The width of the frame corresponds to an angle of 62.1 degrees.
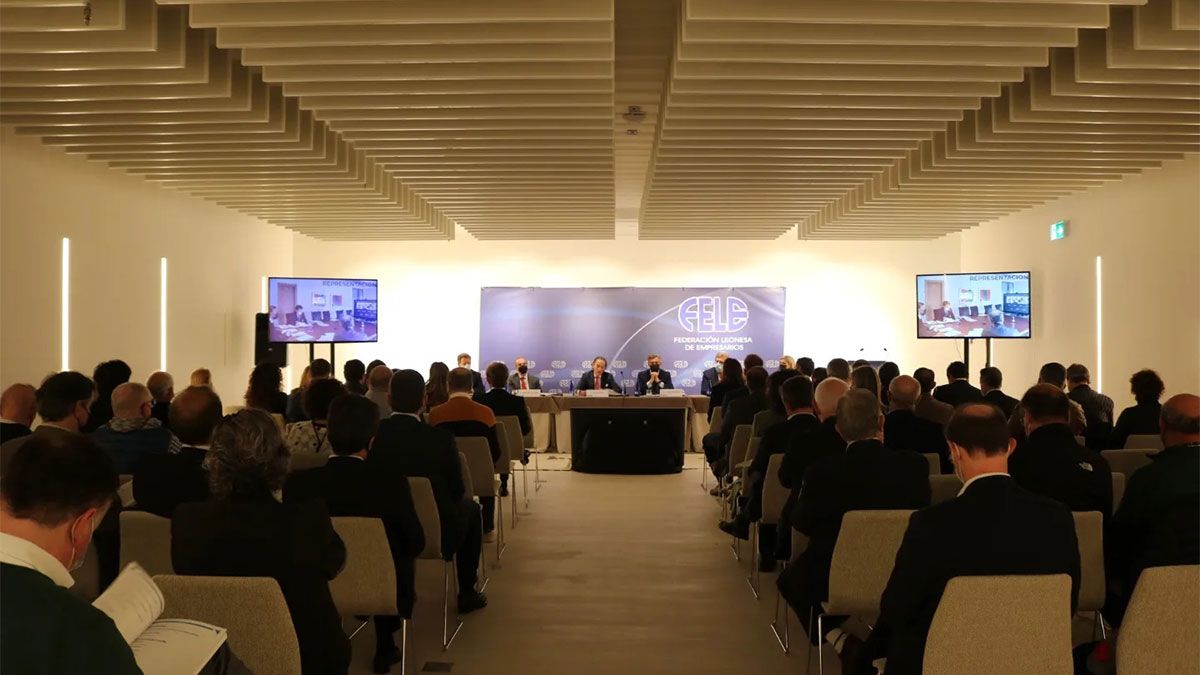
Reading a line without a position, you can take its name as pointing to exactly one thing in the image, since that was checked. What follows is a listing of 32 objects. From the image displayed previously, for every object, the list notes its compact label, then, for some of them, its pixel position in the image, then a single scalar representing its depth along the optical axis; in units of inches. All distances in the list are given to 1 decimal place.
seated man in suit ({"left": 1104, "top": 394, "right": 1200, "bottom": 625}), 121.0
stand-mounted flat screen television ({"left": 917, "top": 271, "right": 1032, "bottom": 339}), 456.4
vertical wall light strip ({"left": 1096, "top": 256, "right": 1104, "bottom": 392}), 407.8
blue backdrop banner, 594.5
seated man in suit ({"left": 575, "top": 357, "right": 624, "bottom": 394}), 463.2
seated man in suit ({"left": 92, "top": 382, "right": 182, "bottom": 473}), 179.2
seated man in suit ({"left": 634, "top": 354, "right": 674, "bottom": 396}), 457.1
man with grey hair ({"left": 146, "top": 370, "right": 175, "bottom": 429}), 257.6
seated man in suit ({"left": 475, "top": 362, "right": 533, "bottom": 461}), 324.5
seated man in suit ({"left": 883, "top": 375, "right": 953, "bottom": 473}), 221.9
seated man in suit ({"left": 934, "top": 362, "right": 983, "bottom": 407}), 287.2
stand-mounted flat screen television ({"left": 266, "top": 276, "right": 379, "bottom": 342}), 477.7
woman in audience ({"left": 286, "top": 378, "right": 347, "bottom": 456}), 191.9
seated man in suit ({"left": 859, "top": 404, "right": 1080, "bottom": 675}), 103.5
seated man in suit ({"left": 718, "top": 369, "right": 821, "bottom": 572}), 211.5
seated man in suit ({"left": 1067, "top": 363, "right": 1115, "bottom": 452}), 248.7
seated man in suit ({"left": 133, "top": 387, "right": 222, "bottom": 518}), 142.7
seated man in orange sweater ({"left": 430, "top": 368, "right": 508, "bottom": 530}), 255.5
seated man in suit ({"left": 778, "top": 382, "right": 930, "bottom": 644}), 147.9
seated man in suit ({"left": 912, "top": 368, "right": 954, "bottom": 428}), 252.1
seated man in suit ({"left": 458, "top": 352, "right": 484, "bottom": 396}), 425.4
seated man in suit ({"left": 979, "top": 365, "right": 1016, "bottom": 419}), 273.9
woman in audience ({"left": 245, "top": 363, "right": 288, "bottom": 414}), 232.1
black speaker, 497.7
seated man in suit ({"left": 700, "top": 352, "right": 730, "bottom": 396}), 463.6
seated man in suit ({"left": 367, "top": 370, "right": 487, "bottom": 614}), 182.7
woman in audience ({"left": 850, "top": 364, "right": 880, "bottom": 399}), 233.1
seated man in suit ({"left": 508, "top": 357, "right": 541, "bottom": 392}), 481.1
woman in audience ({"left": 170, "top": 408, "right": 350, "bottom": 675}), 108.7
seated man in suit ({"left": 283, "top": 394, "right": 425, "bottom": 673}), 145.9
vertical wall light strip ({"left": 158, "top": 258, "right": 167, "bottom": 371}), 409.4
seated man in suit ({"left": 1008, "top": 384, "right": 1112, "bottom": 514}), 155.6
